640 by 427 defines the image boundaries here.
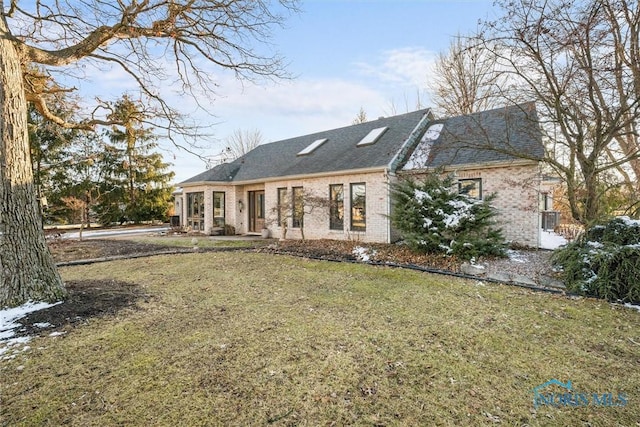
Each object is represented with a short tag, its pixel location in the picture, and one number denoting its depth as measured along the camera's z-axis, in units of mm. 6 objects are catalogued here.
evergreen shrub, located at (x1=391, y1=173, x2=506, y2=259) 7645
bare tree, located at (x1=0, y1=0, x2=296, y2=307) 4656
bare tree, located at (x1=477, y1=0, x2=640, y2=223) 6008
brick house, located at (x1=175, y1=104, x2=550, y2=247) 9320
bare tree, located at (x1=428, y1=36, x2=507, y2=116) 18203
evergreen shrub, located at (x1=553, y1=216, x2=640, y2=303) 5004
